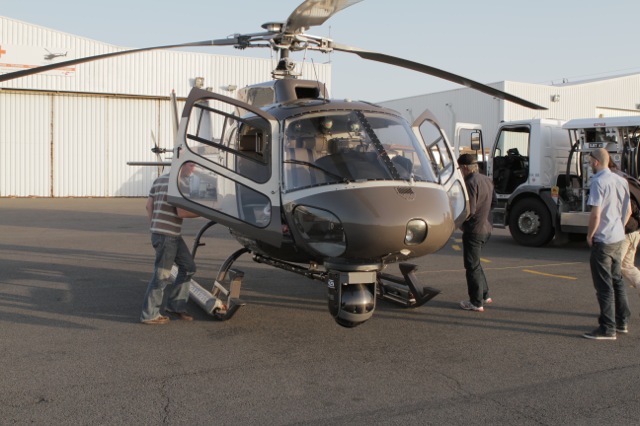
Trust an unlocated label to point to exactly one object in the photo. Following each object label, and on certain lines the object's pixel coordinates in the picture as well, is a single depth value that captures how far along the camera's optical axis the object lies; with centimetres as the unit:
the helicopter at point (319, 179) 516
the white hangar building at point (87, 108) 2672
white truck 1180
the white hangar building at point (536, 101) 3170
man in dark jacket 704
